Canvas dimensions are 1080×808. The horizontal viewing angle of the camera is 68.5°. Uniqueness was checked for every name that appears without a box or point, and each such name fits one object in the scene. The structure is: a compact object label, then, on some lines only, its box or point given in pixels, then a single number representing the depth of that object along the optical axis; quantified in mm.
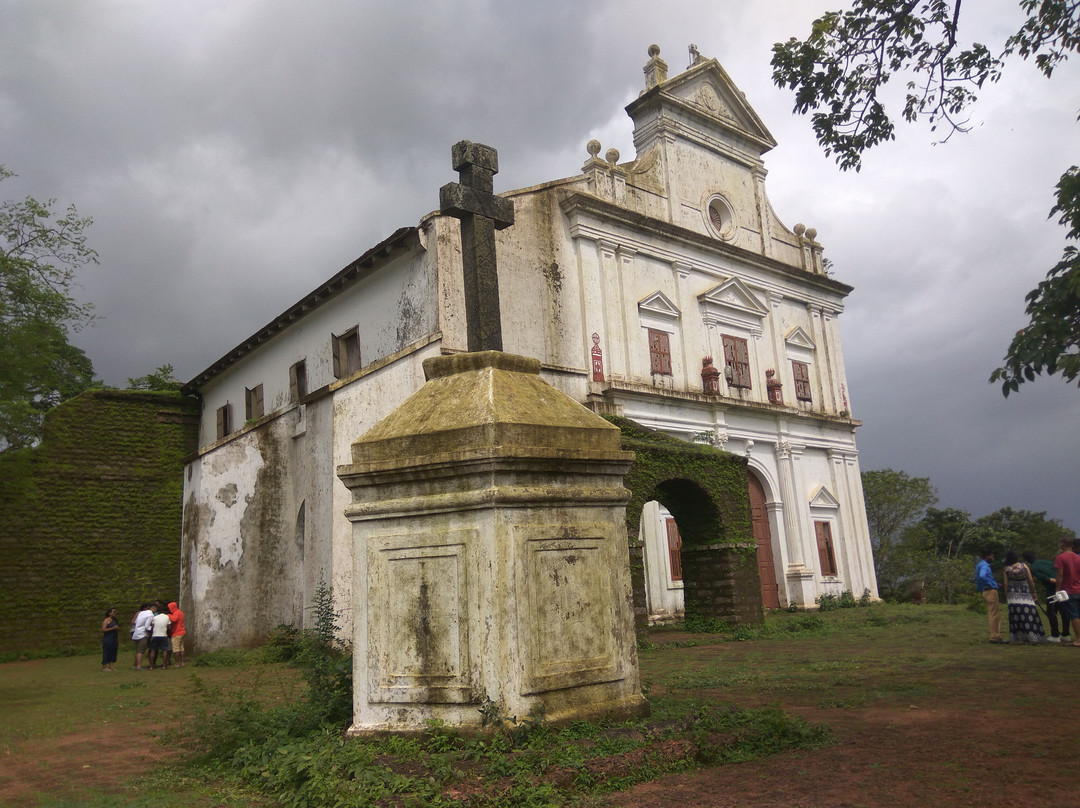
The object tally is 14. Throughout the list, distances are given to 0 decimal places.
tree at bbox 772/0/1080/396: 5996
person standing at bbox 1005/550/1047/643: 9625
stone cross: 4969
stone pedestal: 3645
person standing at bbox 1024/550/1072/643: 9898
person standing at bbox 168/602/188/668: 12961
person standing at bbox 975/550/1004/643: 9883
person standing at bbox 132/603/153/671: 13008
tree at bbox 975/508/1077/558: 34434
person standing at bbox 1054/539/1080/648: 9219
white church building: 13492
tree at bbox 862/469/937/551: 29250
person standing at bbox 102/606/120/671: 12984
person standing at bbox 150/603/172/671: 12805
